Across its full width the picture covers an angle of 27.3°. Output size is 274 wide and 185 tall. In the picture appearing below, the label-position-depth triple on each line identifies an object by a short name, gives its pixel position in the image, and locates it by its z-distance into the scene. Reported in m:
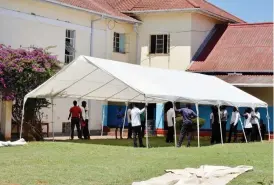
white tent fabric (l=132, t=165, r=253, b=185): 10.02
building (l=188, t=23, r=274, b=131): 26.28
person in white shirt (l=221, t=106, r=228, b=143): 21.71
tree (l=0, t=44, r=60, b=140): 18.91
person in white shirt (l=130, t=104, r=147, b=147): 18.16
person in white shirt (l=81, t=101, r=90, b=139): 22.14
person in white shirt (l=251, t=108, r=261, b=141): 22.61
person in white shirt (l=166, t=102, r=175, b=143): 21.33
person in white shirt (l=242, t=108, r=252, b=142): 22.05
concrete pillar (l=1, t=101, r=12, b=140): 20.31
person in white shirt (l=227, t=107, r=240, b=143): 22.16
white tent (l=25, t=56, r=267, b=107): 17.84
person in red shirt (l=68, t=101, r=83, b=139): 21.53
